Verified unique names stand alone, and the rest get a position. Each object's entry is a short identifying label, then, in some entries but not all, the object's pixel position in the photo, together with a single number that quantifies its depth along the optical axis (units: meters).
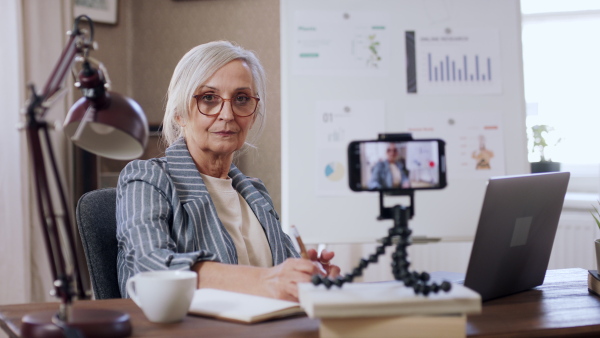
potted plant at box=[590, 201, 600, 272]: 1.17
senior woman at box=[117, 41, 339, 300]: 1.24
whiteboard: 2.48
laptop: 1.03
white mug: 0.89
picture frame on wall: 3.09
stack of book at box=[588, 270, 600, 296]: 1.15
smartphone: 0.84
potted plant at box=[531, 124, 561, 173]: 3.16
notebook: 0.93
